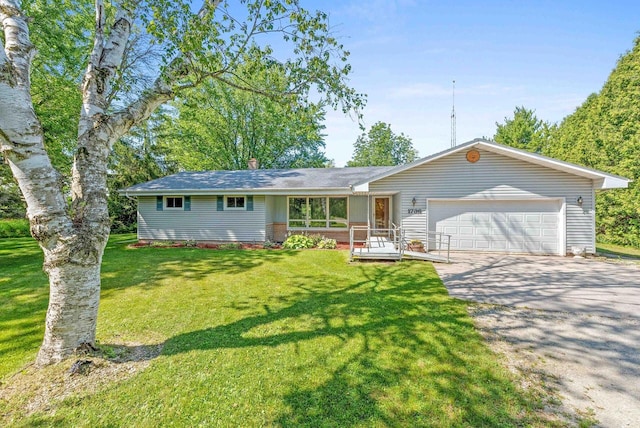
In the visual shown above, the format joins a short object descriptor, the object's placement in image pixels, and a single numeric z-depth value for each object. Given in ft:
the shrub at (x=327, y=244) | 40.27
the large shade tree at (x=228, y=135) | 76.84
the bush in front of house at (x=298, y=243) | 40.63
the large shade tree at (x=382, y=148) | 138.00
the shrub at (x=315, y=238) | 41.75
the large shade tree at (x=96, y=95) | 9.57
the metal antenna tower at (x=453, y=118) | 44.41
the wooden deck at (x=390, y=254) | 30.55
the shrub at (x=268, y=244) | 41.63
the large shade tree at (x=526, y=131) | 92.99
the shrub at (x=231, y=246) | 40.34
